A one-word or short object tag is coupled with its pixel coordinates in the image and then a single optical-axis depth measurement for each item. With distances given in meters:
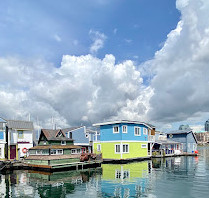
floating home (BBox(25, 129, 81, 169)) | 31.72
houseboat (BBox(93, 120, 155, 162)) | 41.64
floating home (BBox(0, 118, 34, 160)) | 39.76
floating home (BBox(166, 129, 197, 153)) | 64.81
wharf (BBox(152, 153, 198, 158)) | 50.56
